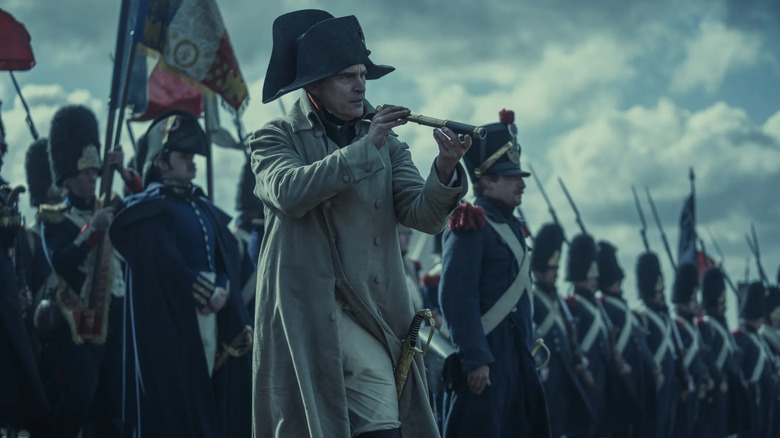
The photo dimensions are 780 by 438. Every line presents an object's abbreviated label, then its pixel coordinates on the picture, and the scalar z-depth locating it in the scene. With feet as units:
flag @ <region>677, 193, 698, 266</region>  109.83
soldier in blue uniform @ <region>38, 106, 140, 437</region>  54.39
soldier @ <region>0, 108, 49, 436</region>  49.22
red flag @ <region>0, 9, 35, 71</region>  55.58
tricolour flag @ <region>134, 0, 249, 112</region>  57.48
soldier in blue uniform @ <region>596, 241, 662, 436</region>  82.30
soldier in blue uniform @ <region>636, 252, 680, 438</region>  85.29
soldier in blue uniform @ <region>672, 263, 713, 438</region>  90.46
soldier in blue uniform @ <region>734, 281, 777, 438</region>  99.04
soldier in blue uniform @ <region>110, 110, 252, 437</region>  50.31
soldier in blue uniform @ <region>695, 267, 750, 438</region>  94.55
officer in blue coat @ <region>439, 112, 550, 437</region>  45.26
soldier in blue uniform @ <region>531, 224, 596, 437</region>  71.72
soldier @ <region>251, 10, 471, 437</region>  28.74
